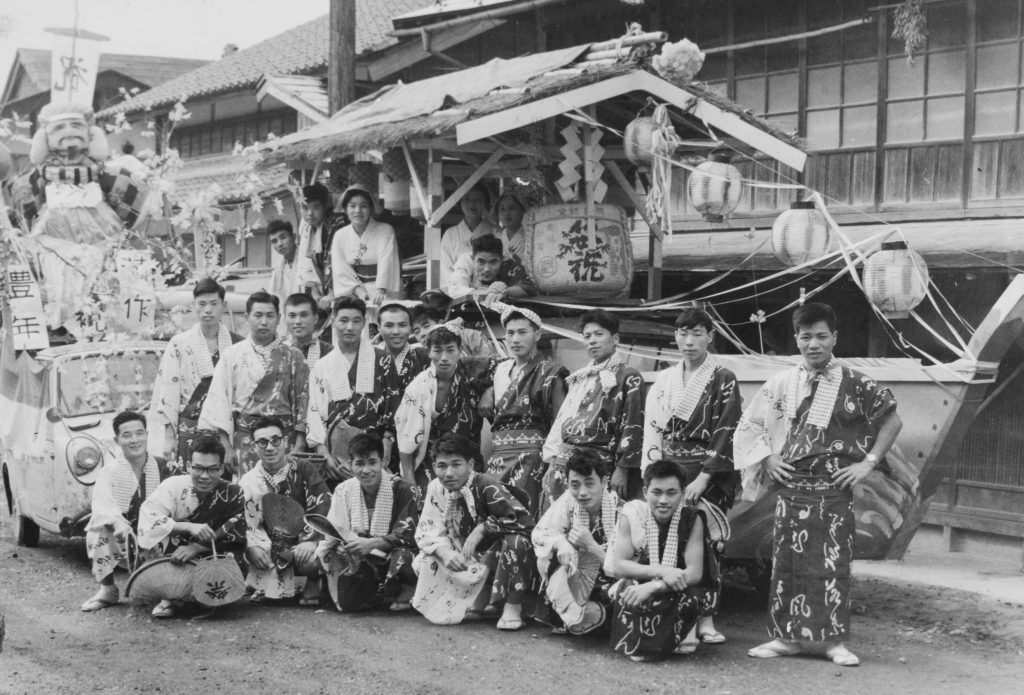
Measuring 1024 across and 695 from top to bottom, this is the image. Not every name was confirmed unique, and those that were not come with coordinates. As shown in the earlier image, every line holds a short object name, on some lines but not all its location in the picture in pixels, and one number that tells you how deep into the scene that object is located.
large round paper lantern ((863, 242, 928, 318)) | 8.34
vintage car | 8.92
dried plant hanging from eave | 10.84
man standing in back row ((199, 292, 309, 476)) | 8.41
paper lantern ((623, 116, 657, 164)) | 9.47
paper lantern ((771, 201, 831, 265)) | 9.47
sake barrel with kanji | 9.74
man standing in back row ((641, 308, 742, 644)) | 6.94
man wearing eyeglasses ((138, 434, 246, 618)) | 7.33
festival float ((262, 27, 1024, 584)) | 9.09
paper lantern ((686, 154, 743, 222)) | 9.75
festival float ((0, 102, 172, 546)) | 9.17
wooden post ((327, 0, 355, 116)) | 12.60
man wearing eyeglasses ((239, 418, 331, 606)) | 7.71
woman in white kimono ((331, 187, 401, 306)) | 10.29
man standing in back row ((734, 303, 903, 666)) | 6.37
